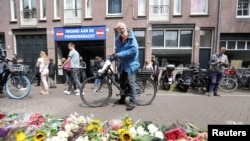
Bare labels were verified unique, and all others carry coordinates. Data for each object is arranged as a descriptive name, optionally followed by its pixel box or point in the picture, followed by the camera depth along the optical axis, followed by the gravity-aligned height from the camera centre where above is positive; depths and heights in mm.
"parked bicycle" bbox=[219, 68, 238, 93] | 7338 -1078
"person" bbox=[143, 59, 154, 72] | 8523 -301
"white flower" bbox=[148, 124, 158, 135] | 1596 -650
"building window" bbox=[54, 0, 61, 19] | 11516 +3292
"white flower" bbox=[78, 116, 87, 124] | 1610 -575
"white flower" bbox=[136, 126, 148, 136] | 1552 -656
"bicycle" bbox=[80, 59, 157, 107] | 4304 -779
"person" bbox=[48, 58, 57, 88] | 8617 -843
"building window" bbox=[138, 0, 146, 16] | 10883 +3253
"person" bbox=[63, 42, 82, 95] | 6008 -146
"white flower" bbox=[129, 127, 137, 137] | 1521 -642
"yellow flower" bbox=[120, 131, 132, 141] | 1407 -631
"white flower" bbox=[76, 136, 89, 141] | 1351 -633
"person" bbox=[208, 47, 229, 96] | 6043 -334
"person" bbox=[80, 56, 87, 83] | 9817 -868
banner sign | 10914 +1627
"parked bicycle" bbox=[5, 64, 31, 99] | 5402 -773
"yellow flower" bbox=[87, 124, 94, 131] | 1512 -600
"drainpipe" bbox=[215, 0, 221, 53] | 10188 +1871
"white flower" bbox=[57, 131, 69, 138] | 1383 -603
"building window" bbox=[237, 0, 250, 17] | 10477 +3064
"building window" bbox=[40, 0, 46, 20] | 11633 +3356
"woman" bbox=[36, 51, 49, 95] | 6398 -376
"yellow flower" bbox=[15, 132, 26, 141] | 1342 -609
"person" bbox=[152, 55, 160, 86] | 8695 -487
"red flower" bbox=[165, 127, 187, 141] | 1518 -663
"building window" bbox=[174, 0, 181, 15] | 10711 +3204
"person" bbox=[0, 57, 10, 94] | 5375 -410
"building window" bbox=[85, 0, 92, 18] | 11241 +3280
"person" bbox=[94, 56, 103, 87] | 8977 -214
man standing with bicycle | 3934 +65
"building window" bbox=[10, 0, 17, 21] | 11971 +3402
